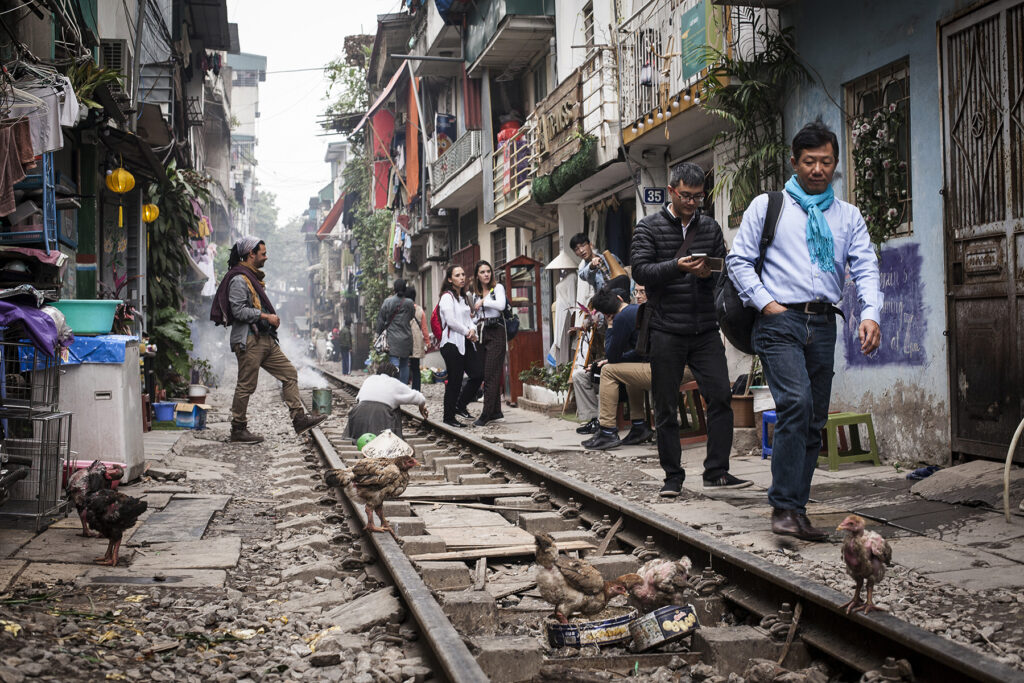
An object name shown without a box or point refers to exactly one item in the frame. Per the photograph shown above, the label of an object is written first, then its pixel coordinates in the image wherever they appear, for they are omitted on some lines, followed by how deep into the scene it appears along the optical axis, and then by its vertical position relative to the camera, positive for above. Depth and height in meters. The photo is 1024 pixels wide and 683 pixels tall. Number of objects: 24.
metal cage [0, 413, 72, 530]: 5.77 -0.61
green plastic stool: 7.43 -0.71
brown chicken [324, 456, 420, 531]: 5.20 -0.64
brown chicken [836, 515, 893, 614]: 3.20 -0.69
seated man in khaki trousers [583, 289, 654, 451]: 9.10 -0.13
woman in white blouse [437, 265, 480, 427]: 11.39 +0.30
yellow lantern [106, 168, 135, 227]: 11.78 +2.31
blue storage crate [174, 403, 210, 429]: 12.87 -0.63
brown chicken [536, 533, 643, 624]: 3.62 -0.85
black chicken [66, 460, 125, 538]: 5.33 -0.64
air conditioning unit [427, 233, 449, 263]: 30.41 +3.64
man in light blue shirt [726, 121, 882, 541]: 4.77 +0.30
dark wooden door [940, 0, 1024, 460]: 6.62 +0.93
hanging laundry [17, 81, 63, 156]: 7.48 +1.94
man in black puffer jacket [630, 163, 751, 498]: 6.24 +0.26
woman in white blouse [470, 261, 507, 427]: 11.67 +0.47
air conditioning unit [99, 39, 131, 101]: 14.81 +4.92
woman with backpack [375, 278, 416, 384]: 14.37 +0.59
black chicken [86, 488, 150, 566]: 4.83 -0.73
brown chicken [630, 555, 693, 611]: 3.64 -0.87
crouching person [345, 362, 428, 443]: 8.78 -0.34
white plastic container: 7.08 -0.27
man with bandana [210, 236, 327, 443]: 10.68 +0.47
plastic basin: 7.12 +0.42
